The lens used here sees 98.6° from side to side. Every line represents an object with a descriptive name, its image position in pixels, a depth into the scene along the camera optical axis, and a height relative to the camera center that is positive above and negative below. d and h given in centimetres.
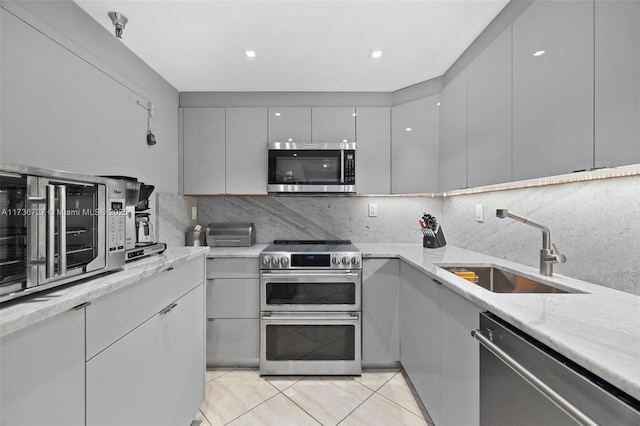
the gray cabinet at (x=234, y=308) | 211 -75
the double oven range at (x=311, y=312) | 205 -76
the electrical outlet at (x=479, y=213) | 204 -1
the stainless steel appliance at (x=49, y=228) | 72 -6
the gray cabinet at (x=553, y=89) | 95 +49
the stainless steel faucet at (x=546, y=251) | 129 -18
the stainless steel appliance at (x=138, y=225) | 121 -7
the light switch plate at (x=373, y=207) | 269 +4
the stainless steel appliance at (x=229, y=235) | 248 -22
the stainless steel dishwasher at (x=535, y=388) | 58 -45
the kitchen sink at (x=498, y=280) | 139 -38
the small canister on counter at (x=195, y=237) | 242 -24
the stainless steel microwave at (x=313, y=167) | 232 +37
